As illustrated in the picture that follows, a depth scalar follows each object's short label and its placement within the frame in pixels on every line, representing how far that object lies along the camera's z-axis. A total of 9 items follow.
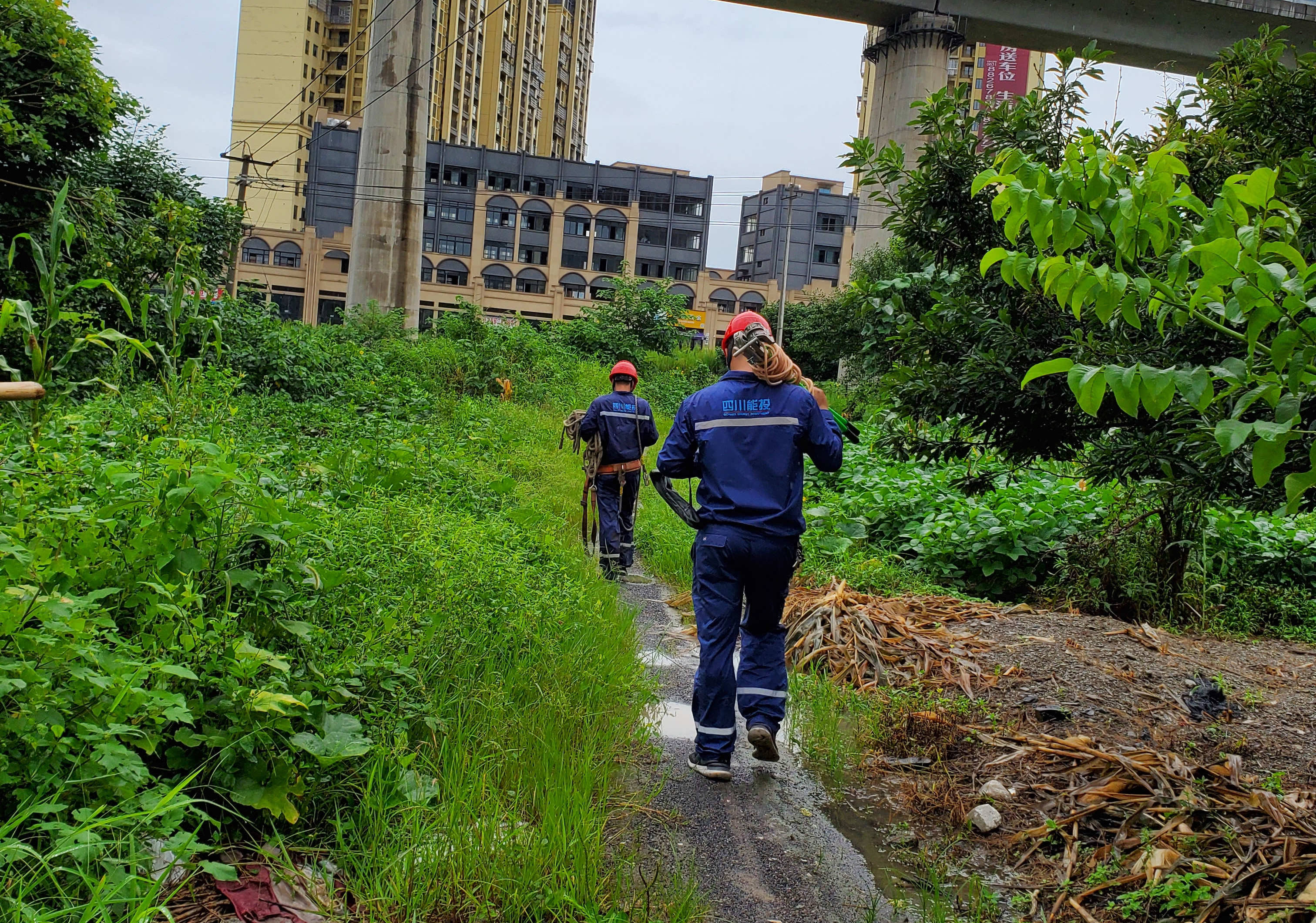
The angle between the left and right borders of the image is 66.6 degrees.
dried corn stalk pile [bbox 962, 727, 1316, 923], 3.28
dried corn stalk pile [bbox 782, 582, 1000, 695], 6.12
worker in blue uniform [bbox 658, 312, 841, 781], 4.71
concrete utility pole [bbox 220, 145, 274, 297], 34.84
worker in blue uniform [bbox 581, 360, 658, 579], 9.31
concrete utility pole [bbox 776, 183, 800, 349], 47.50
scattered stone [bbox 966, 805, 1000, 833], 4.23
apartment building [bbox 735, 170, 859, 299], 90.25
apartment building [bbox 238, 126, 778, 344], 79.00
